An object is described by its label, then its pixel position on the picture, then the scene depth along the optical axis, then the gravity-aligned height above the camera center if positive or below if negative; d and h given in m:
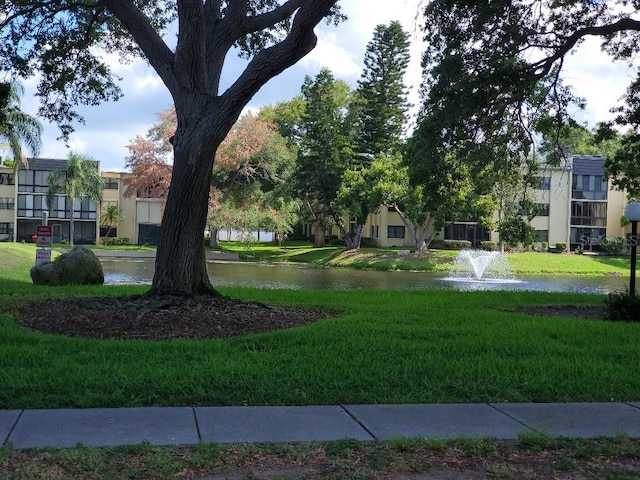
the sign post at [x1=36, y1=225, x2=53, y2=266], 18.30 -0.70
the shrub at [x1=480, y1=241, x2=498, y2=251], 52.65 -0.78
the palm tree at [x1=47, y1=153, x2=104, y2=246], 53.28 +3.64
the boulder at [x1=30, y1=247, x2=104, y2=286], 16.36 -1.27
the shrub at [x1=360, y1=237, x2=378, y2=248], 57.34 -0.93
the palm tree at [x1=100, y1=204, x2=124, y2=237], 62.09 +0.81
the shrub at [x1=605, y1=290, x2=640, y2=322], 11.41 -1.22
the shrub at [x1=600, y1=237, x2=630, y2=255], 51.38 -0.54
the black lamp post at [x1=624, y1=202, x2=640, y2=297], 12.76 +0.47
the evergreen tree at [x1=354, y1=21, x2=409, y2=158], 50.22 +11.41
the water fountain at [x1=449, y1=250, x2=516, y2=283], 32.50 -1.91
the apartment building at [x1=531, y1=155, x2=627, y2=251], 56.12 +2.51
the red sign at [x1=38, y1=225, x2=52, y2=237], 18.55 -0.27
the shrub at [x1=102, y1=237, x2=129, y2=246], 60.69 -1.63
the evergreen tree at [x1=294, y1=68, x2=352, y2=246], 50.00 +6.50
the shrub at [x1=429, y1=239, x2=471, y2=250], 52.97 -0.81
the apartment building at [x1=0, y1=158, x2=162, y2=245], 59.66 +1.23
